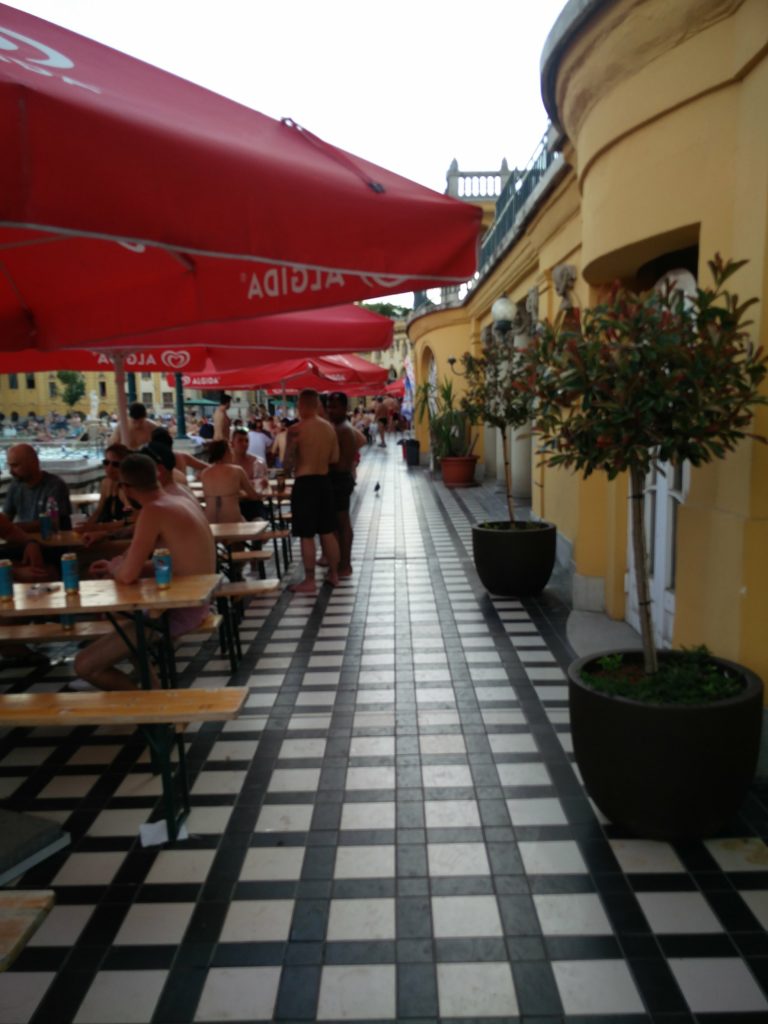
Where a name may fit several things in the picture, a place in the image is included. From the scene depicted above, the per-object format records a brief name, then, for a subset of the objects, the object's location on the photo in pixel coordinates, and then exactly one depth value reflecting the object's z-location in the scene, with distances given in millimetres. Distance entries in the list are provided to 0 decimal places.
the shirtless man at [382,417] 33519
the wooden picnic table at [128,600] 3502
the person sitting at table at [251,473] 8227
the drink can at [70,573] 3742
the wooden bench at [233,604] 5086
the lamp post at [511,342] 9883
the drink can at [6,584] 3732
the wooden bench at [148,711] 3107
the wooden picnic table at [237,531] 5848
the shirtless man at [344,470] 7746
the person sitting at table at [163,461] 5066
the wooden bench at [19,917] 1750
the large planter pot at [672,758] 2857
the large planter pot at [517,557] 6656
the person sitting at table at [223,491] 6816
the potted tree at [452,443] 15812
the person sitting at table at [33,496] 5762
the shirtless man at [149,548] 3906
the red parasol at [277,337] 5352
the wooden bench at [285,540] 6678
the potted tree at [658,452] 2775
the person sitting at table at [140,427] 7914
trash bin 22094
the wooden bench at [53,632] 4000
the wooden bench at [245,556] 6295
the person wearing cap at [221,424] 11539
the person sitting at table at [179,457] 6010
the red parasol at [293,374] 10508
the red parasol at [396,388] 40753
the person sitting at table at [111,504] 5891
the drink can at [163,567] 3717
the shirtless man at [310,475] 7086
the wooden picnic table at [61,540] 5441
